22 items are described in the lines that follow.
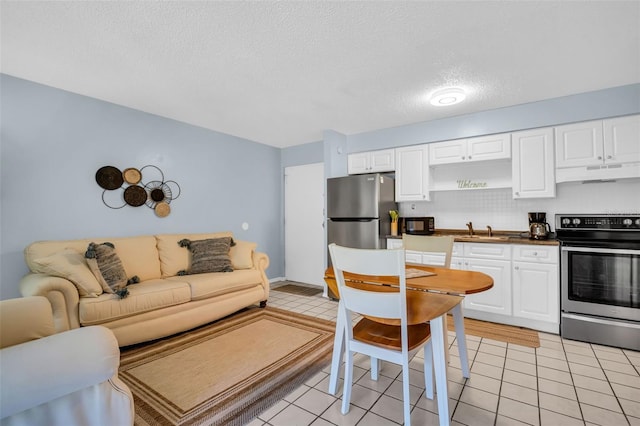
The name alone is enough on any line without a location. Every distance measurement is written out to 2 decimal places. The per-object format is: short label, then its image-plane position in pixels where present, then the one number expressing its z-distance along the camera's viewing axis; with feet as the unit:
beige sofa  7.64
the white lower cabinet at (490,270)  10.25
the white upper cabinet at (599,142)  9.15
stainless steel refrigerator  12.53
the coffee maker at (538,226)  10.41
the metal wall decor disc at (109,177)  10.38
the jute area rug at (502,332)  9.05
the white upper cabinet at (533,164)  10.25
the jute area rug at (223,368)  5.94
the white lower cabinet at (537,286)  9.48
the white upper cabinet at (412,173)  12.70
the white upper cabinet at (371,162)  13.64
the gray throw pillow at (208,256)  11.46
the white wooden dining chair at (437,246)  6.95
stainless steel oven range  8.39
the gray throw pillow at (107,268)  8.47
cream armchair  2.77
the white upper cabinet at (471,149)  11.11
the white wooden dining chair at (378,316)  4.95
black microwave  12.90
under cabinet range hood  9.21
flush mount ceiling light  9.42
